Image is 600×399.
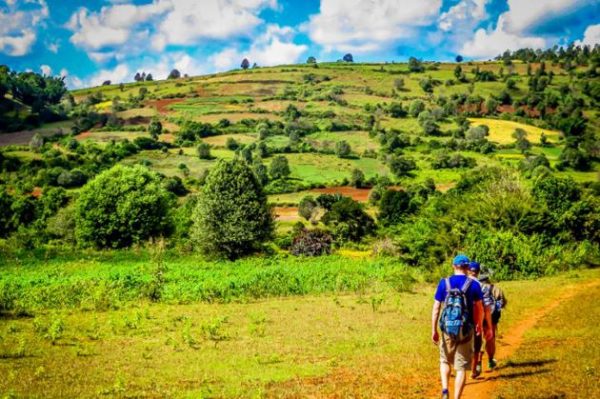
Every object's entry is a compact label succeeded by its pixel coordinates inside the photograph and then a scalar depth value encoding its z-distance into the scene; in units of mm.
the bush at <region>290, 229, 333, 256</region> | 67125
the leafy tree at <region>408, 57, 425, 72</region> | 197688
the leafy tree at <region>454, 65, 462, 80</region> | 182250
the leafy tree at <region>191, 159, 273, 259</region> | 58938
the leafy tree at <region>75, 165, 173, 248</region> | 66812
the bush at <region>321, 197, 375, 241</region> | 76875
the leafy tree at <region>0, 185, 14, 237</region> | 81062
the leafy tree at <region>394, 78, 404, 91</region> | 177888
